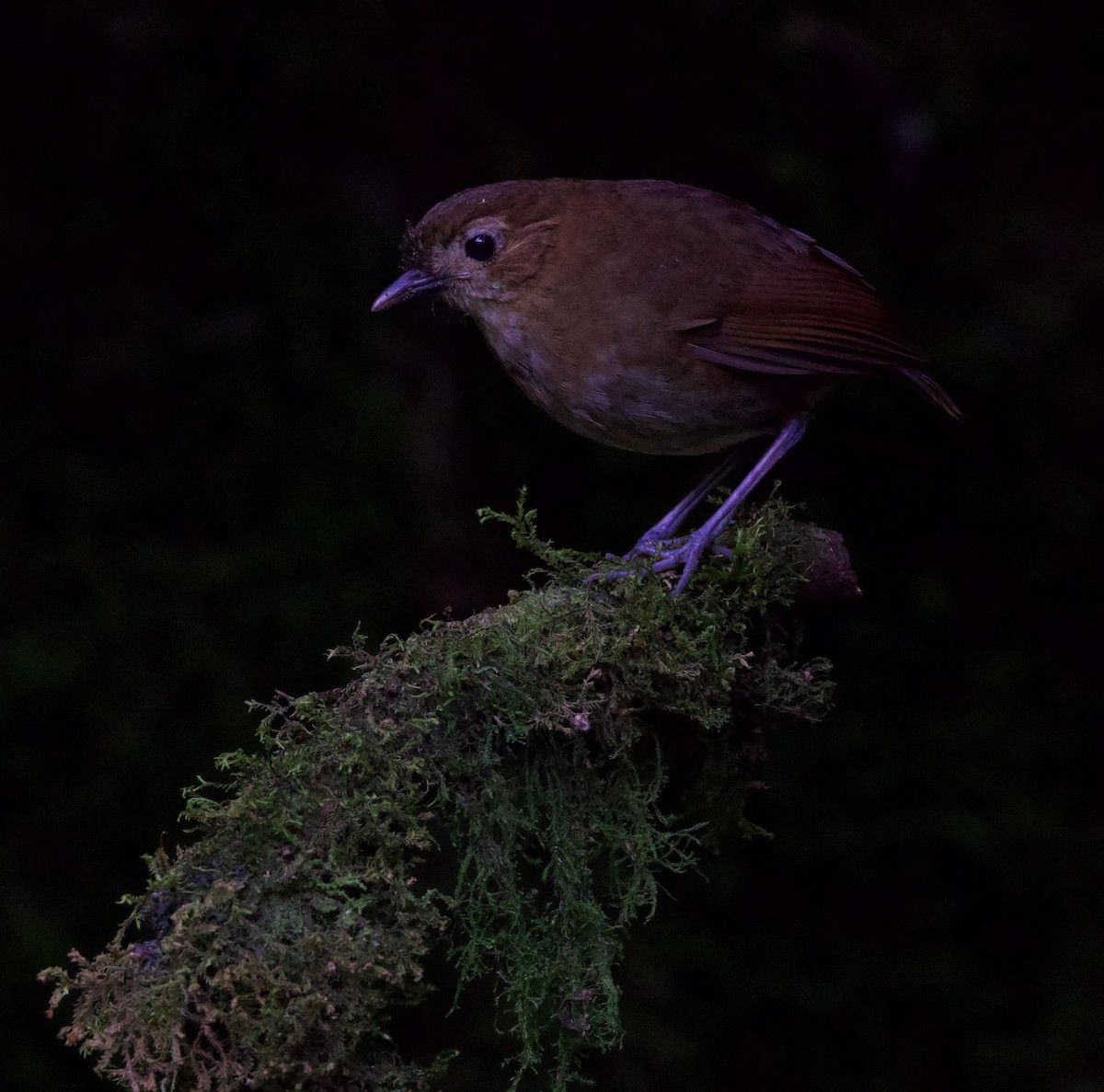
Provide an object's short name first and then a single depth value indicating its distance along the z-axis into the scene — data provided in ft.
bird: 19.98
